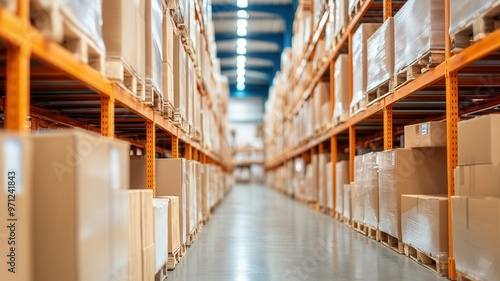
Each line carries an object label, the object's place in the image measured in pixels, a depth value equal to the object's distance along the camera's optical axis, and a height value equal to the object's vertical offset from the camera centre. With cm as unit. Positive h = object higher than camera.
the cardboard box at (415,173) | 525 -14
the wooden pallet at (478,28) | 337 +97
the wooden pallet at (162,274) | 414 -96
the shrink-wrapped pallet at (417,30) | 439 +125
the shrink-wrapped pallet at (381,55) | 553 +127
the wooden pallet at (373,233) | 629 -96
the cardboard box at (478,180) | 332 -15
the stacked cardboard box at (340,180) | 848 -34
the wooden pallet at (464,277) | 357 -88
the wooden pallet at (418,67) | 438 +91
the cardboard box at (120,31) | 349 +97
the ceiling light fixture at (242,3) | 1923 +623
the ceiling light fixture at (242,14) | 1989 +637
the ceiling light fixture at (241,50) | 2664 +612
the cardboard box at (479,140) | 335 +14
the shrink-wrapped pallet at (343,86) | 795 +123
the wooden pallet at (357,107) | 679 +78
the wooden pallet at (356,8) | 678 +219
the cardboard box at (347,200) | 791 -65
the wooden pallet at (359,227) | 706 -99
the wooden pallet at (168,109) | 525 +59
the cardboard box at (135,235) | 335 -51
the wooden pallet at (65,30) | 243 +73
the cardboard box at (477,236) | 324 -54
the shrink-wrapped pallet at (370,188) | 627 -36
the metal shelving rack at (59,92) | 224 +54
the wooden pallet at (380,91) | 560 +87
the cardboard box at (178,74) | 587 +108
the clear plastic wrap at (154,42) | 437 +112
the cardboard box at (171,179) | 537 -18
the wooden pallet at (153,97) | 439 +62
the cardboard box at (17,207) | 228 -23
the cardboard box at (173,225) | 475 -62
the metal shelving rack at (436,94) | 406 +73
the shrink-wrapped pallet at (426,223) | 429 -60
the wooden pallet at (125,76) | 344 +66
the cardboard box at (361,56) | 671 +146
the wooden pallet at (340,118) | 795 +71
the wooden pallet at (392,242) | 538 -98
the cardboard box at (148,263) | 360 -75
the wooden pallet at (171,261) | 473 -95
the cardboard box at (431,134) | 471 +25
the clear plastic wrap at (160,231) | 402 -59
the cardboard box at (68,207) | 250 -22
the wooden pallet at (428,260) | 427 -96
